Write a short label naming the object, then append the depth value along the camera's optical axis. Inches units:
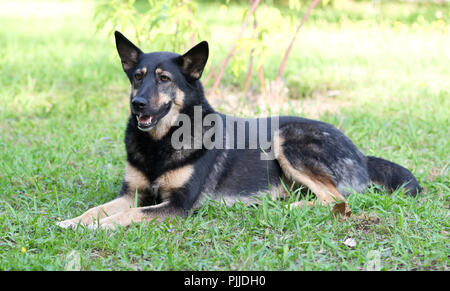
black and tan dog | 160.4
